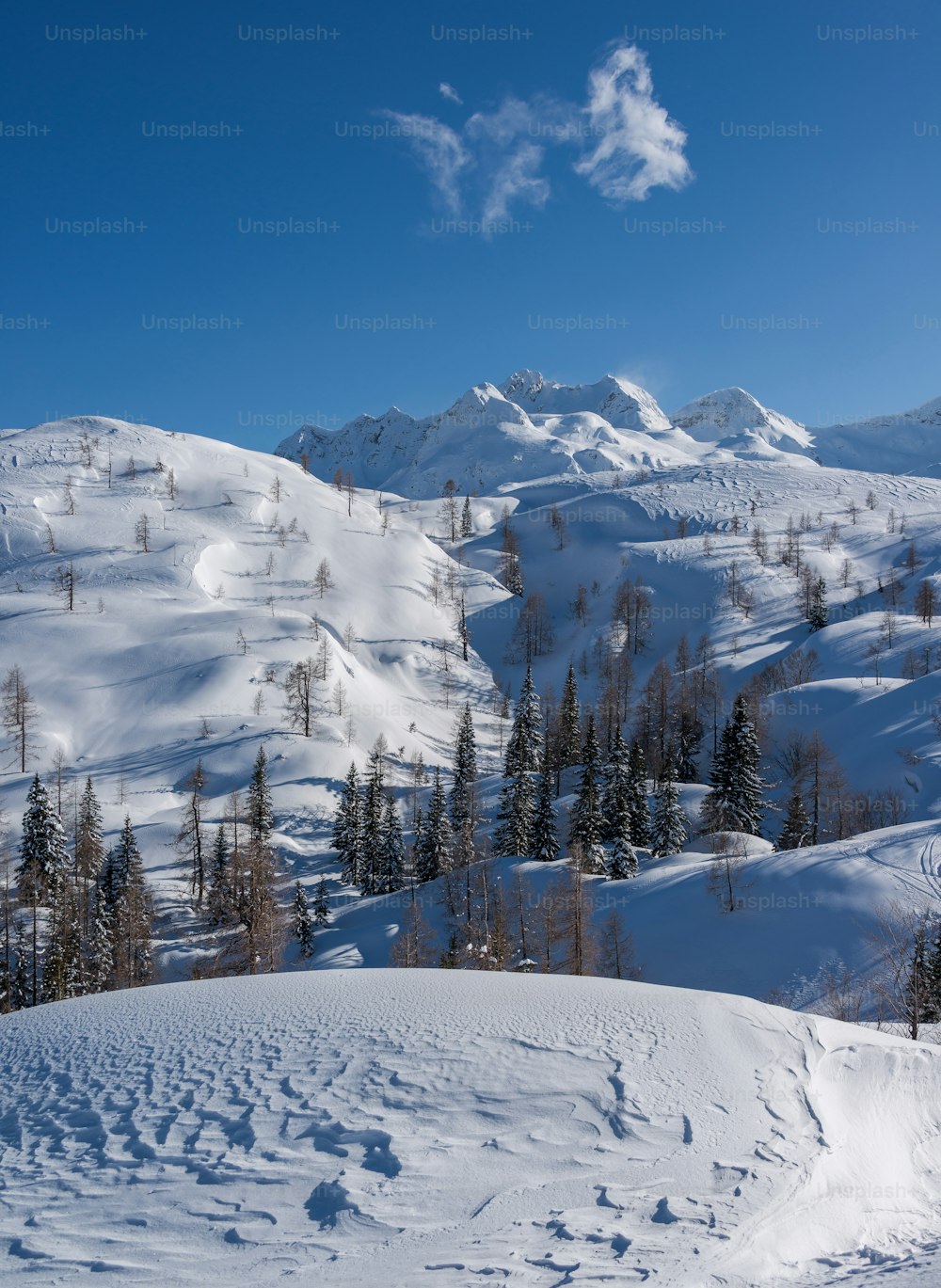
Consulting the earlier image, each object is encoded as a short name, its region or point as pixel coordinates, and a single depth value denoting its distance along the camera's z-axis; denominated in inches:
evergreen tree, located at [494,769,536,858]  1790.1
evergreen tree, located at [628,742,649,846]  1841.8
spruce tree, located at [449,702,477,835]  1926.7
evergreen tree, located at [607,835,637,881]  1582.2
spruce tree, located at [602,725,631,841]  1694.1
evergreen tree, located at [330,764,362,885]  1884.8
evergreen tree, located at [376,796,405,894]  1841.8
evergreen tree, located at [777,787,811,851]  1724.9
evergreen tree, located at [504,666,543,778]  2224.4
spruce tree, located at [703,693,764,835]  1825.8
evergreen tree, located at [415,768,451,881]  1787.6
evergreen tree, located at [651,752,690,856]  1788.5
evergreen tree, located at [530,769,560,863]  1793.8
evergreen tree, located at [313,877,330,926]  1622.8
